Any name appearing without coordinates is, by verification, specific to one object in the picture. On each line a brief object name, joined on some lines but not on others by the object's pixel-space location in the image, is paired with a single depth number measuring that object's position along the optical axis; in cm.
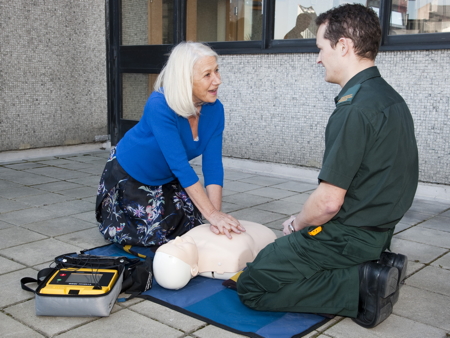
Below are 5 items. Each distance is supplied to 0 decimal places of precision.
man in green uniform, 194
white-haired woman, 271
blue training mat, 213
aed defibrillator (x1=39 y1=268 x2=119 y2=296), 219
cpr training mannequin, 244
